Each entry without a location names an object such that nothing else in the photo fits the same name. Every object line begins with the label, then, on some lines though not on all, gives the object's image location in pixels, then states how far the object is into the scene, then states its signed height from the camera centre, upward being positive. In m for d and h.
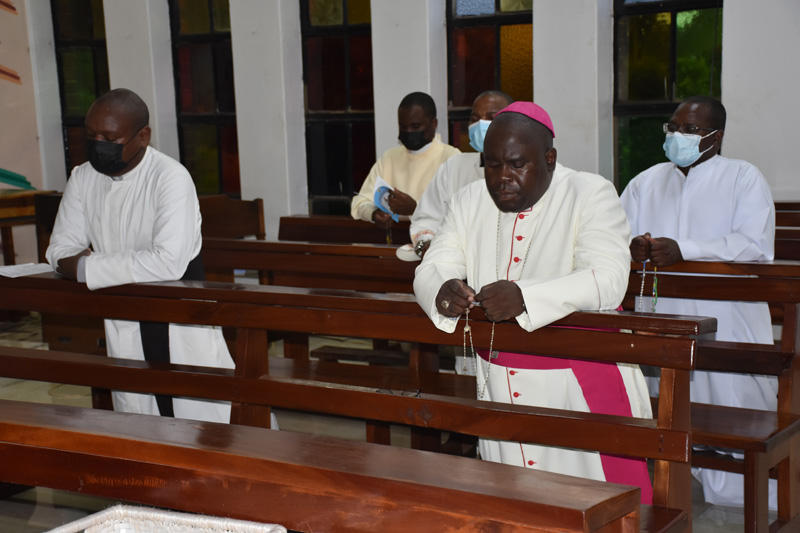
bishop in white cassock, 3.04 -0.47
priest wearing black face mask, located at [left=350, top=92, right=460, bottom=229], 6.05 -0.14
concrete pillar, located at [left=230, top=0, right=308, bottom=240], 8.66 +0.41
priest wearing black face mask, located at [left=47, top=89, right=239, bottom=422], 4.19 -0.38
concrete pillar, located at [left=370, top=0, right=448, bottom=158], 7.88 +0.76
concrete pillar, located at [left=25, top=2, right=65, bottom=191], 10.16 +0.69
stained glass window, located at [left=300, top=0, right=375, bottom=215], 8.68 +0.43
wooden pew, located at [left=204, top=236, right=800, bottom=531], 3.58 -1.07
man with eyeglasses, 4.49 -0.47
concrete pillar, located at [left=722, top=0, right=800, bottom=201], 6.44 +0.32
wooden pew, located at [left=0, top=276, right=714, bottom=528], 2.81 -0.68
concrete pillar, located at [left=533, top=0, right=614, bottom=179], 7.14 +0.48
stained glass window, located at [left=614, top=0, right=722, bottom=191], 7.04 +0.52
